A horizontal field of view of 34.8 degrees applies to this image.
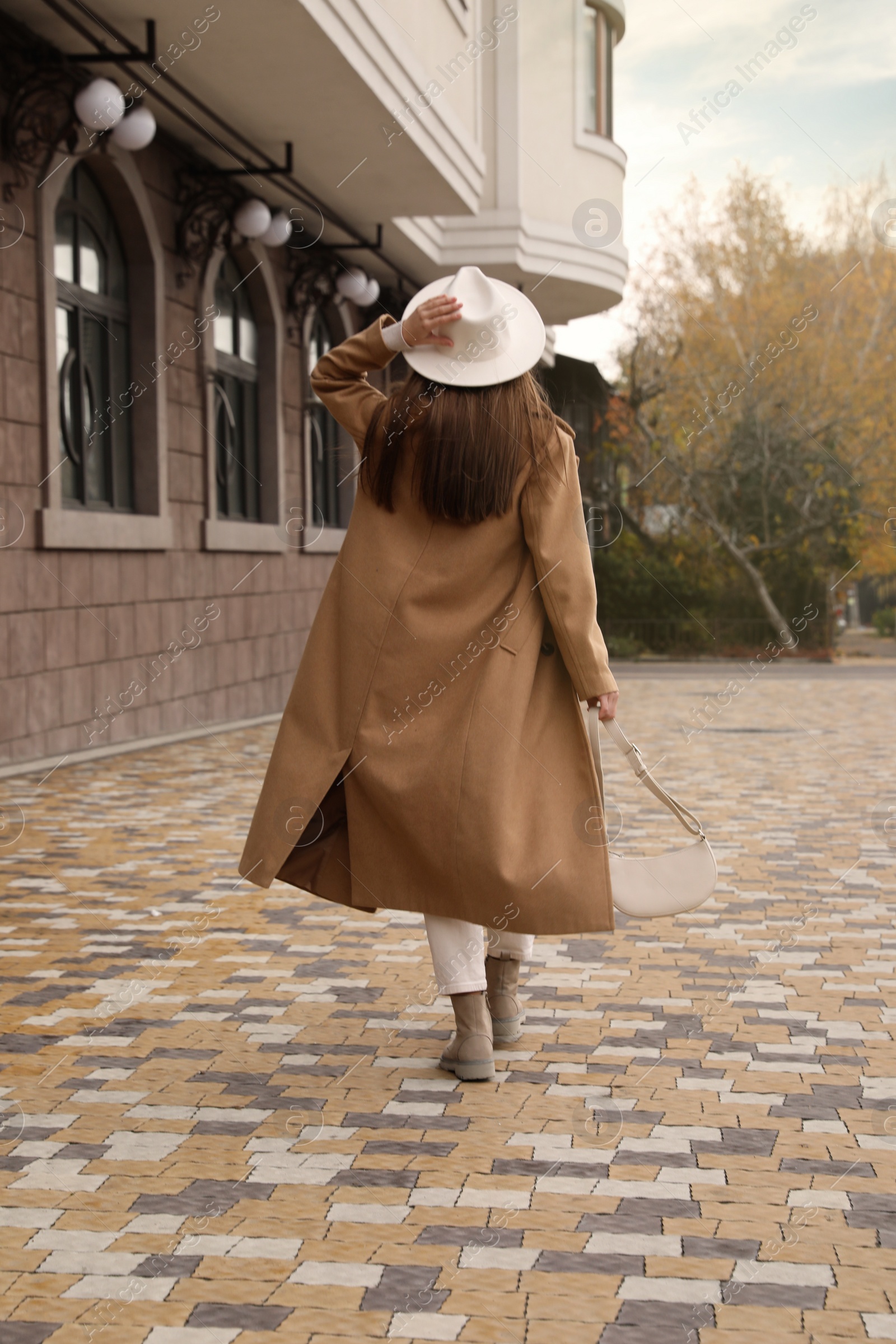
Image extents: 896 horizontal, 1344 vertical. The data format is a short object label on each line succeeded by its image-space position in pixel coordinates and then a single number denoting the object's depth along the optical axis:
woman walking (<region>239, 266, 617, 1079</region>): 3.30
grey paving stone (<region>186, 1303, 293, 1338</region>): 2.16
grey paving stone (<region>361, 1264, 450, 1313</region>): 2.22
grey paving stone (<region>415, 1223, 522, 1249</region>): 2.45
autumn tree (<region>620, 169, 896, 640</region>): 26.53
